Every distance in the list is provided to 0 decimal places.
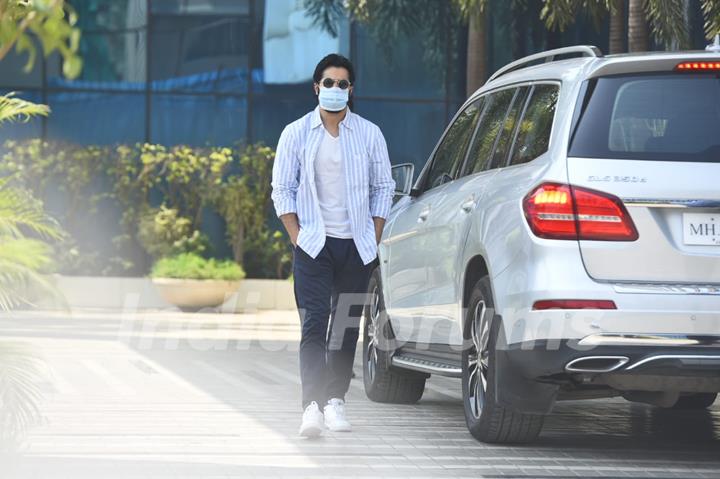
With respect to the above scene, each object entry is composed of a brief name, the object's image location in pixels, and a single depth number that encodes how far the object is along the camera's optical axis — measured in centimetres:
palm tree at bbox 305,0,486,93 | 2538
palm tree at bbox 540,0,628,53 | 1577
